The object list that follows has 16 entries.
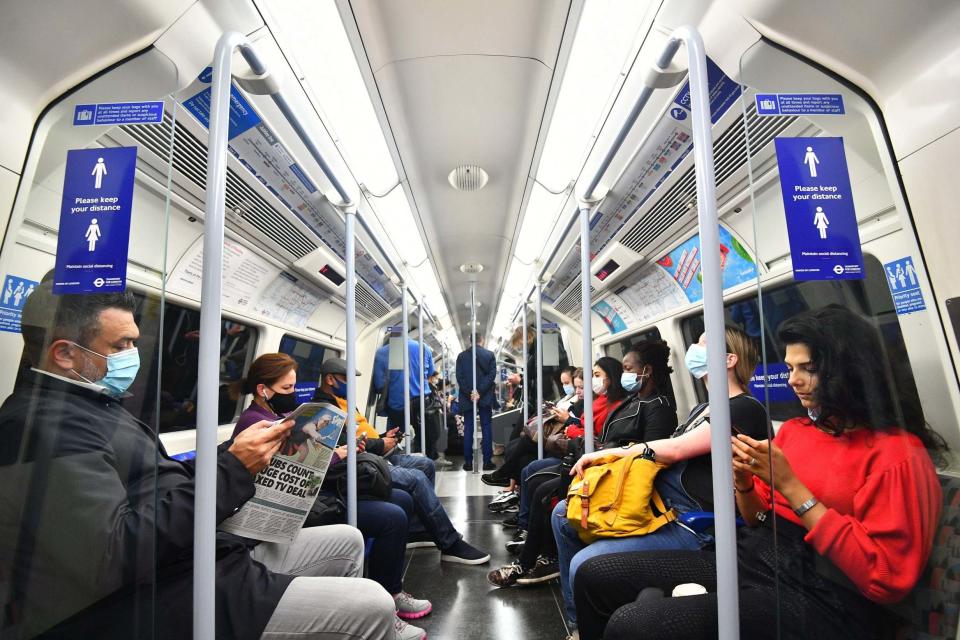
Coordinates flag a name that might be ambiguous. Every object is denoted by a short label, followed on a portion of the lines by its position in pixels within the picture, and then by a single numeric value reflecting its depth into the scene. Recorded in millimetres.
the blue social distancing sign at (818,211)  1301
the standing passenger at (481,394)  7184
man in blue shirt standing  5602
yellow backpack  2004
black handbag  2773
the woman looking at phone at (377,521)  2594
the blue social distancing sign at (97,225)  1271
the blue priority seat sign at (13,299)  1335
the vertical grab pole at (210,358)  1226
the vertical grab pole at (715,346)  1253
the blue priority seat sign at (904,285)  1415
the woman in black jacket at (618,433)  2938
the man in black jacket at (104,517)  1219
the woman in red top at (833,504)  1200
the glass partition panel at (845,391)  1198
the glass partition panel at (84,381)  1221
